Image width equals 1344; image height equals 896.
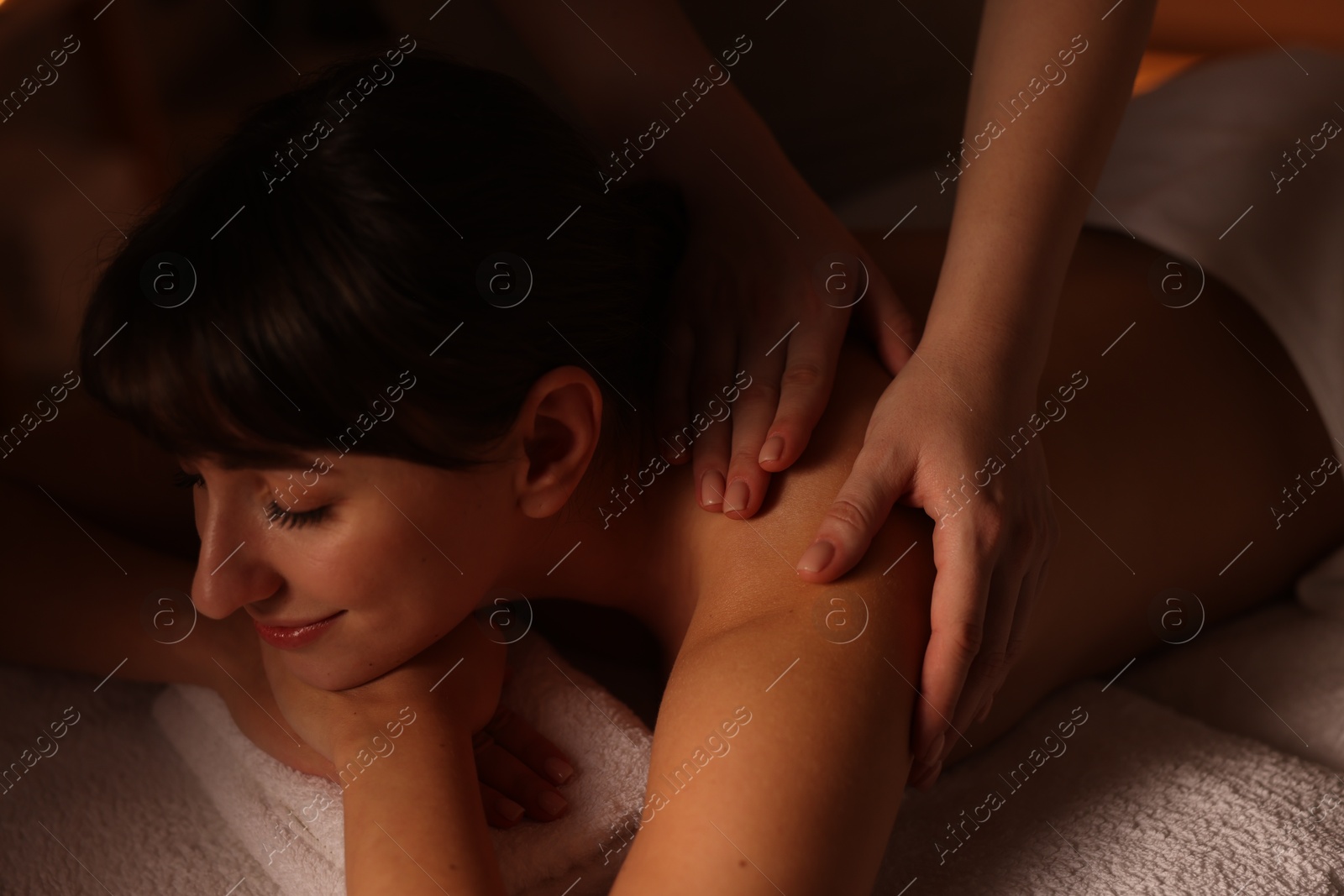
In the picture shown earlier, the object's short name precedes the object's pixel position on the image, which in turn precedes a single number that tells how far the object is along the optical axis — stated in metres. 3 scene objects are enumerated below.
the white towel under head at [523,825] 0.79
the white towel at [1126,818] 0.76
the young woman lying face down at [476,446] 0.65
